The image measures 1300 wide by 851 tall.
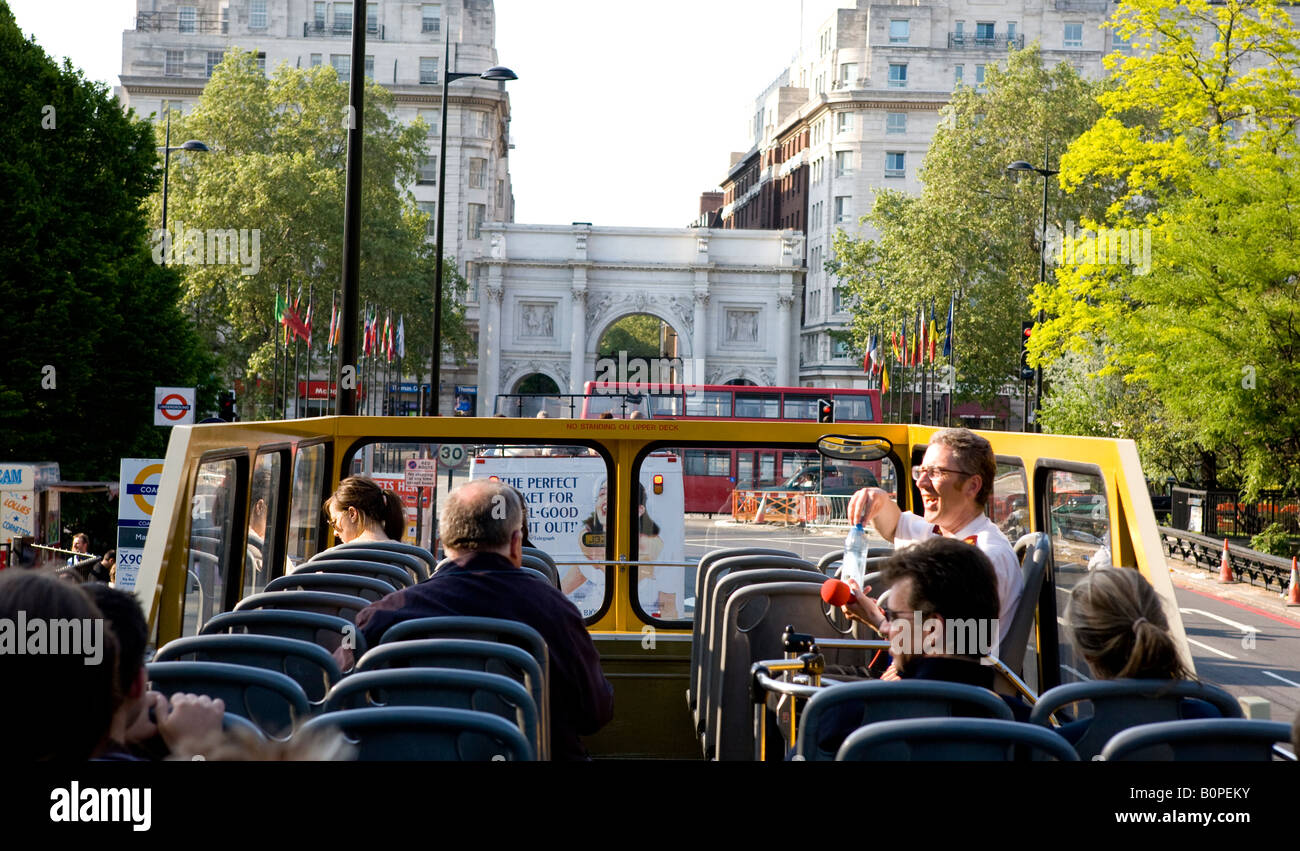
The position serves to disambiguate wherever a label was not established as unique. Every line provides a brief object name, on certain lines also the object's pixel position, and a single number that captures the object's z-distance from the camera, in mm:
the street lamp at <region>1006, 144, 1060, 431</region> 39031
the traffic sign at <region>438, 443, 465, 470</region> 8320
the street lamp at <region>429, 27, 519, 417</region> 30847
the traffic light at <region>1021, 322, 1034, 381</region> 36844
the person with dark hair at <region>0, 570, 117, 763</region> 2430
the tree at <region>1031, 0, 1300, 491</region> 23172
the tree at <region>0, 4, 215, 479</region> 28203
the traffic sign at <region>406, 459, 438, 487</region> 8402
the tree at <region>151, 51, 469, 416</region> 55750
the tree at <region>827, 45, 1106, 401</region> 53188
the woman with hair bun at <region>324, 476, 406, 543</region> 6855
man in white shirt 5176
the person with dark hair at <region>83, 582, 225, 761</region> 2654
